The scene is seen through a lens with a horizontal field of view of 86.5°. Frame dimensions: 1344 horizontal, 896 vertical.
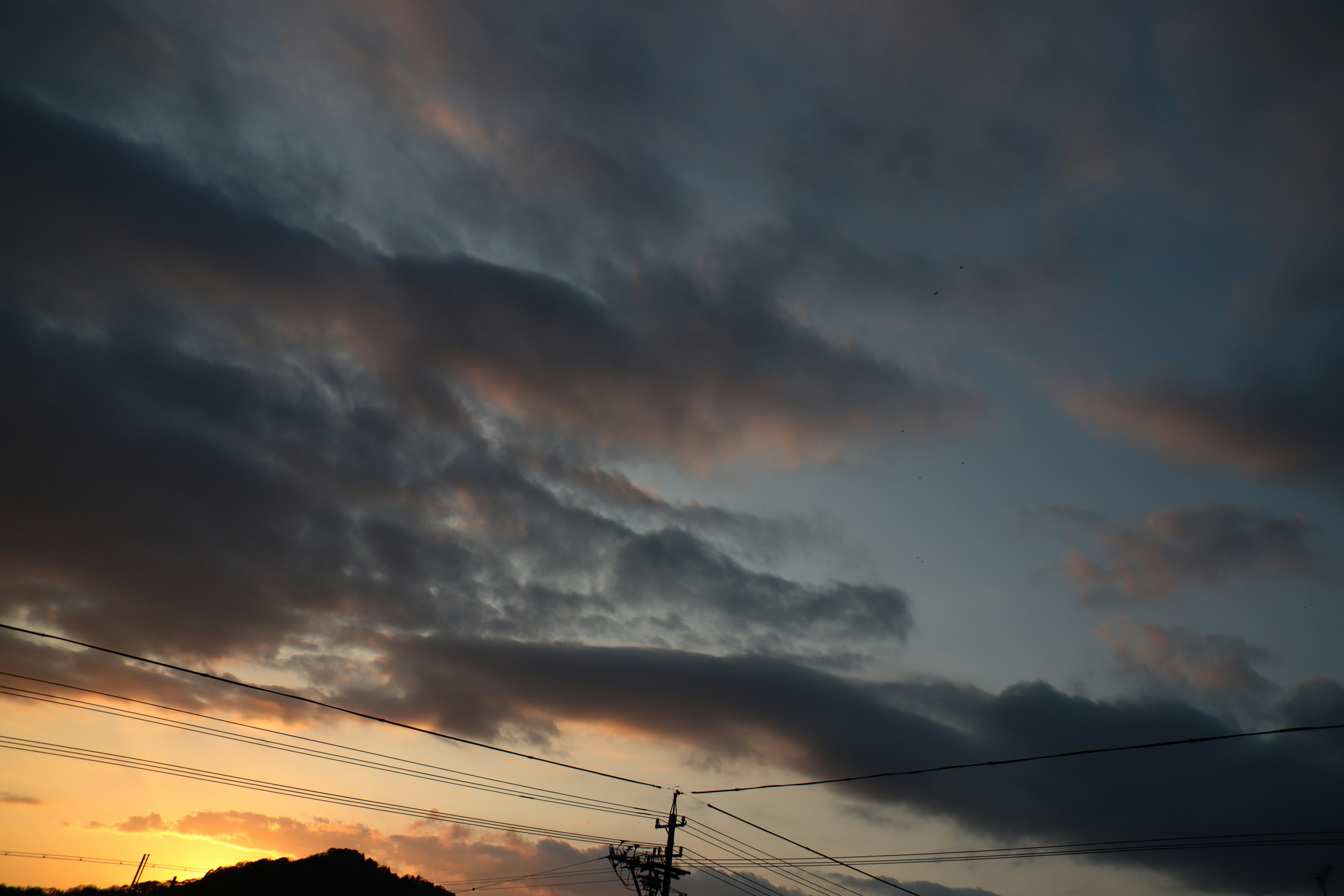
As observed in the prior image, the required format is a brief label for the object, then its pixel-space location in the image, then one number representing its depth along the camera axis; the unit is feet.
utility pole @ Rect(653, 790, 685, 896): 151.94
